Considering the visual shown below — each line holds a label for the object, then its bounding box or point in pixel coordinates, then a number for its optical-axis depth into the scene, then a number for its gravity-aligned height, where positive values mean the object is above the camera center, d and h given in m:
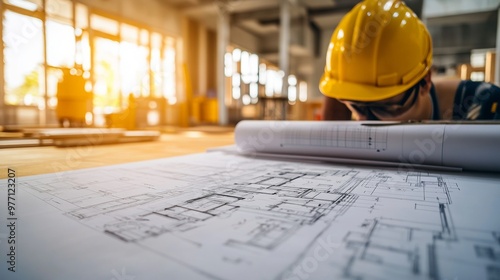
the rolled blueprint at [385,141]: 0.77 -0.05
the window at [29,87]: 5.00 +0.65
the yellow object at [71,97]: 3.80 +0.35
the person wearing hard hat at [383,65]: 0.96 +0.21
